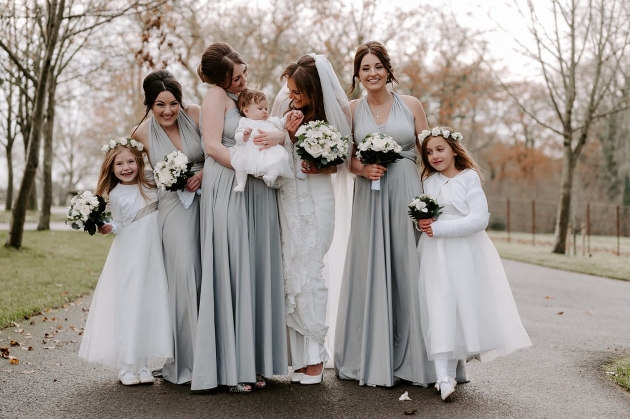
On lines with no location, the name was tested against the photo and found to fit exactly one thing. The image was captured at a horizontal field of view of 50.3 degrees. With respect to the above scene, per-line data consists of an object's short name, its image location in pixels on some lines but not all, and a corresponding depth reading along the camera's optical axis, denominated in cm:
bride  566
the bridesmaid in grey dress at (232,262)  535
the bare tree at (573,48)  1956
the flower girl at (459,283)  530
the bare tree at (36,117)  1523
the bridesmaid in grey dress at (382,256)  563
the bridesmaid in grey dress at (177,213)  560
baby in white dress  542
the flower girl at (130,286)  558
